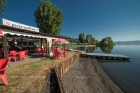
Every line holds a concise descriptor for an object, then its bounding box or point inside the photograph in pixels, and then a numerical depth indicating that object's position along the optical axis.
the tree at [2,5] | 16.28
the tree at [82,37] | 82.56
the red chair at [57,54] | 10.34
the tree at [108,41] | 78.82
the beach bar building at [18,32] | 6.16
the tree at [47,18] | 23.16
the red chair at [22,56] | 8.53
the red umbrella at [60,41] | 10.95
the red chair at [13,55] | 8.40
